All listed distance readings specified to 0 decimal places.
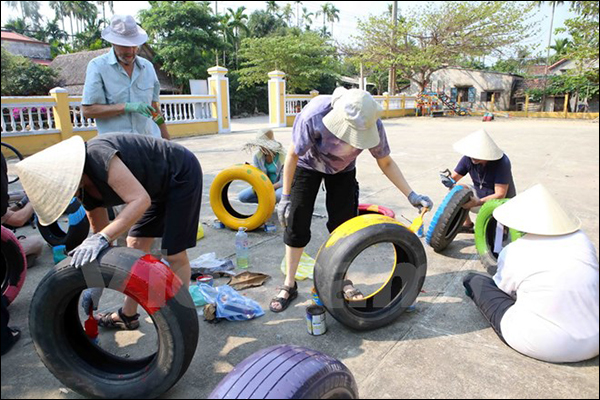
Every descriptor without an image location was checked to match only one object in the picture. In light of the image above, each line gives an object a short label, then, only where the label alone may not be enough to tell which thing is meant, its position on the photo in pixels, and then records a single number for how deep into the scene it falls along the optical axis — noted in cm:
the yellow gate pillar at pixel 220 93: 1533
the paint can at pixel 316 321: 268
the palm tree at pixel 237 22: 3631
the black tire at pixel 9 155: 955
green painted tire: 367
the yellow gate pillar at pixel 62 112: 1075
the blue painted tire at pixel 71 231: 359
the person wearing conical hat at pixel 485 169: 399
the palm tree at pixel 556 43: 4006
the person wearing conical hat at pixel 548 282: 198
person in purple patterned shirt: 255
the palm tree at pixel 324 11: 6575
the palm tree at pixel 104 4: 6316
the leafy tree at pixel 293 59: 2911
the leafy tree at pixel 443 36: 2459
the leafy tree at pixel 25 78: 2520
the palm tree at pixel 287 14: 4484
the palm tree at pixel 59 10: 5783
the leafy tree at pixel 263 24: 4119
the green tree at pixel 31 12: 5292
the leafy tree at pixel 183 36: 2780
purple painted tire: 161
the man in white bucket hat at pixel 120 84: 333
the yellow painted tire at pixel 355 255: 253
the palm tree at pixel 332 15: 6756
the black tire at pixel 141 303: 194
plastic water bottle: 384
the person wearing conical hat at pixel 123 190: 196
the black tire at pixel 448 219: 388
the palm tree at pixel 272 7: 4382
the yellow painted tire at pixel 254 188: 463
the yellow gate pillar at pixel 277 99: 1811
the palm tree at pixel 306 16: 5934
